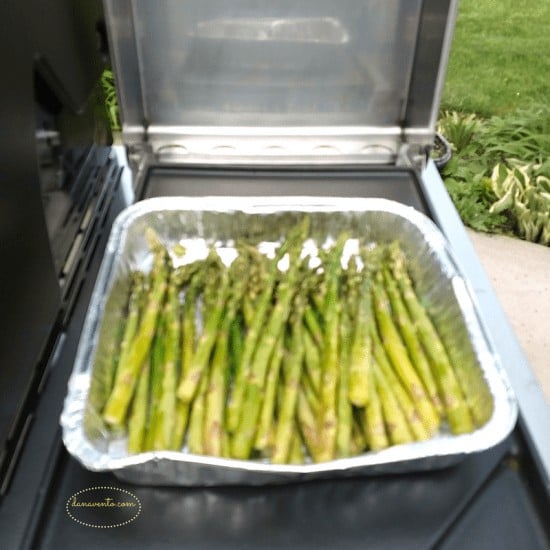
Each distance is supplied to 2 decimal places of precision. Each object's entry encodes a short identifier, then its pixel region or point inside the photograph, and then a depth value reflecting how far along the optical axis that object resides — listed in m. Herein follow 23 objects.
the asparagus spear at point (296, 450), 0.39
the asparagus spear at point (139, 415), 0.39
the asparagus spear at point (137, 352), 0.40
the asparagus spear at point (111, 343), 0.40
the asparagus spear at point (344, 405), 0.39
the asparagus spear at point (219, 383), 0.39
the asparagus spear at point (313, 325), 0.46
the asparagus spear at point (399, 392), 0.40
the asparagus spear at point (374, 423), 0.39
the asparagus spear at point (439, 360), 0.40
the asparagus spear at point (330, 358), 0.38
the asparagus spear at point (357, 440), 0.39
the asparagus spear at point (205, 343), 0.41
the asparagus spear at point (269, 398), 0.39
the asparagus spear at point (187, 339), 0.40
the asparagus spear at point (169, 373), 0.39
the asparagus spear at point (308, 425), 0.39
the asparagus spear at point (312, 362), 0.42
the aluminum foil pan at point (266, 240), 0.35
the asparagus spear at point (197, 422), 0.39
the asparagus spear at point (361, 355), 0.40
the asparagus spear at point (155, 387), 0.39
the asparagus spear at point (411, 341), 0.42
